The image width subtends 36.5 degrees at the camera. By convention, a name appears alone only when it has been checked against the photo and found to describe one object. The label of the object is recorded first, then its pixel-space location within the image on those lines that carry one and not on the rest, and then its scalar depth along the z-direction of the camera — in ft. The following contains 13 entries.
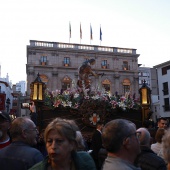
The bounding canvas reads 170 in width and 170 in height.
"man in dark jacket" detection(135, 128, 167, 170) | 11.01
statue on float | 47.16
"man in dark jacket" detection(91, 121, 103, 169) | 23.17
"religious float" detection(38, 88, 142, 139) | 41.83
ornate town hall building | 131.64
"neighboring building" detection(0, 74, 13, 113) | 179.01
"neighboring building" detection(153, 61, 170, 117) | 125.49
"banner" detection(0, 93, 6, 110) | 52.98
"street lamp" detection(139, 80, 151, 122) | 44.50
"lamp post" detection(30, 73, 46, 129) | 40.78
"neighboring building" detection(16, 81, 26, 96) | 344.90
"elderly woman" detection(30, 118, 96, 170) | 8.21
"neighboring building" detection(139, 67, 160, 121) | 155.36
